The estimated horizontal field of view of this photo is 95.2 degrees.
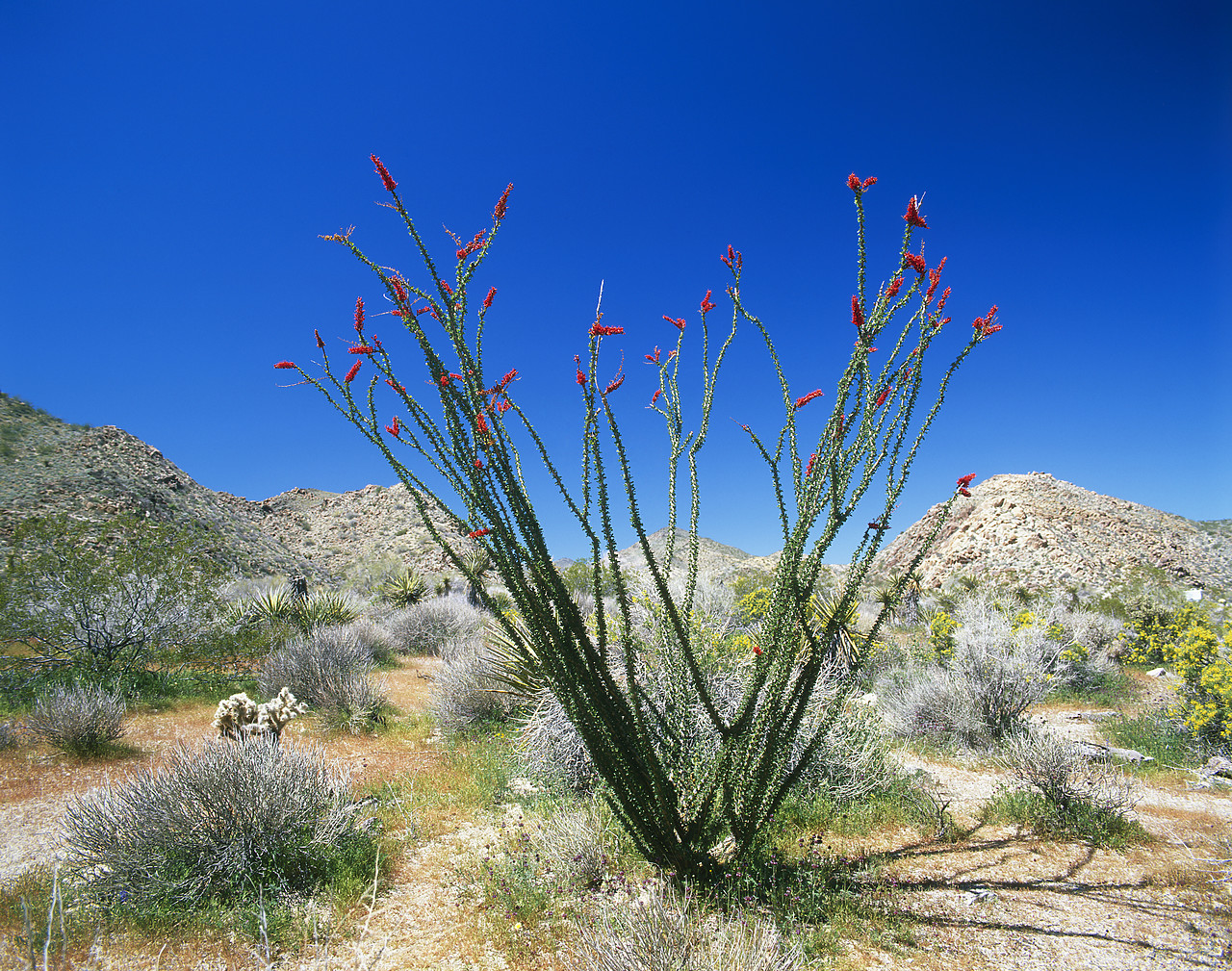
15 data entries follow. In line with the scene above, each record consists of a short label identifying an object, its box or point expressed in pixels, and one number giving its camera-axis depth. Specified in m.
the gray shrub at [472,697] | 8.09
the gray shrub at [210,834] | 3.76
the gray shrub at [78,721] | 6.54
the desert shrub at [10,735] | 6.65
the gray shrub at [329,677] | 8.55
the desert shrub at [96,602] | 9.41
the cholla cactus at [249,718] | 5.63
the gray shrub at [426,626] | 15.59
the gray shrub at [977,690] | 7.30
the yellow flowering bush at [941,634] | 11.01
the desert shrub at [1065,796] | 4.58
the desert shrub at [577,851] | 3.93
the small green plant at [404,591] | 19.02
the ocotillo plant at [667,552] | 2.95
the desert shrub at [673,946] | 2.31
